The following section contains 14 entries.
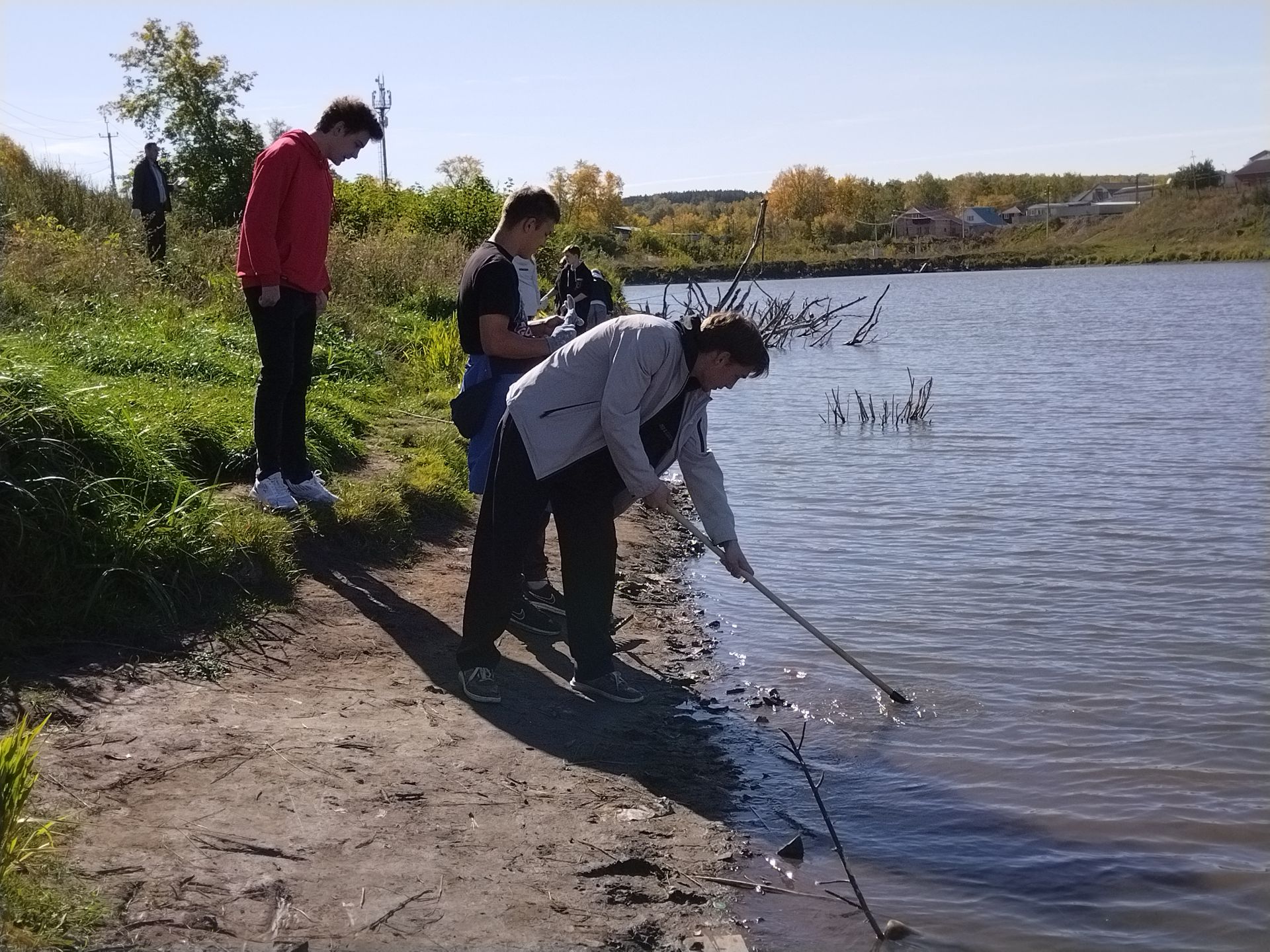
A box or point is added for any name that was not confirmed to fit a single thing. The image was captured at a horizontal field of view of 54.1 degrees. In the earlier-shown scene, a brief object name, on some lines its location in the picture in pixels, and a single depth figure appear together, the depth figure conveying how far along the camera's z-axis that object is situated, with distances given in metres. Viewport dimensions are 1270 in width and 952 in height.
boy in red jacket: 5.71
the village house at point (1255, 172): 87.31
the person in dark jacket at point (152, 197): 13.58
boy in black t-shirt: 5.36
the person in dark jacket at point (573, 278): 10.46
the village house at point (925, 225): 101.31
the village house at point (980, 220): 101.62
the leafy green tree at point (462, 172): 27.35
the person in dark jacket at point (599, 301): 9.58
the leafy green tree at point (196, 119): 22.64
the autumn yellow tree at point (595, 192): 78.81
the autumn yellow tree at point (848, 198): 101.69
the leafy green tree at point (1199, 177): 89.94
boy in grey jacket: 4.55
